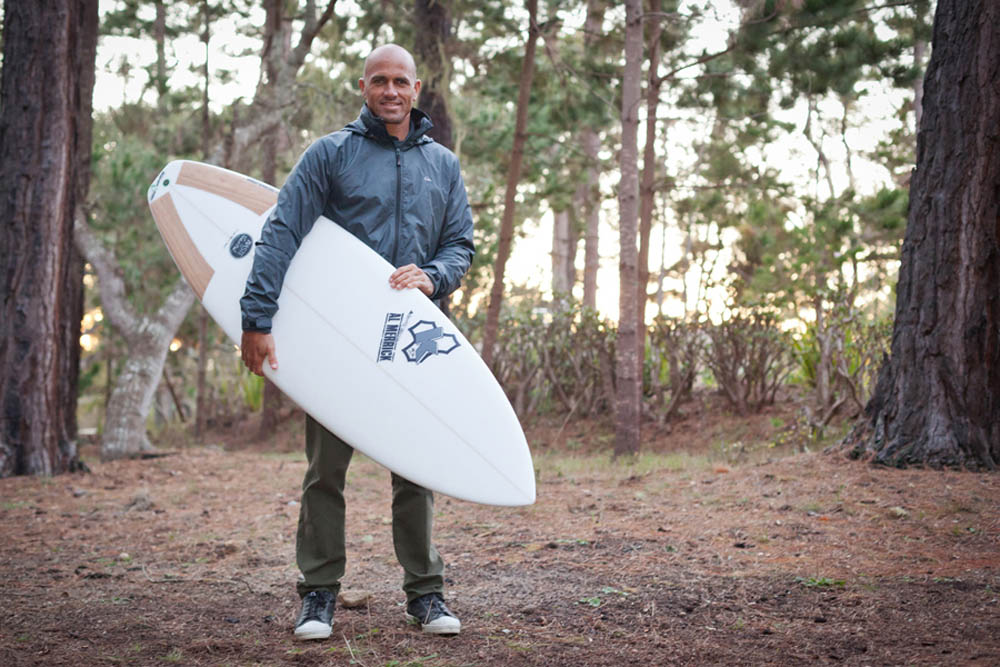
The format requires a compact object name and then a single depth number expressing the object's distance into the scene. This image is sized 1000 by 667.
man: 2.52
